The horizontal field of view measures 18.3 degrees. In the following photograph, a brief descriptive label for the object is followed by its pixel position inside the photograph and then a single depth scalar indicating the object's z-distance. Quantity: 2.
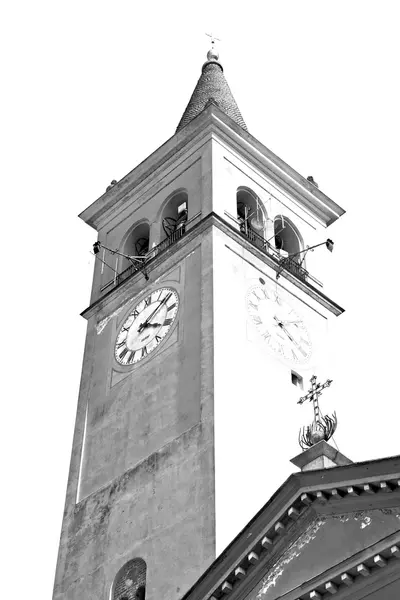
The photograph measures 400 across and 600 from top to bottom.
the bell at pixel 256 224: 36.09
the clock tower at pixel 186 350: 27.94
